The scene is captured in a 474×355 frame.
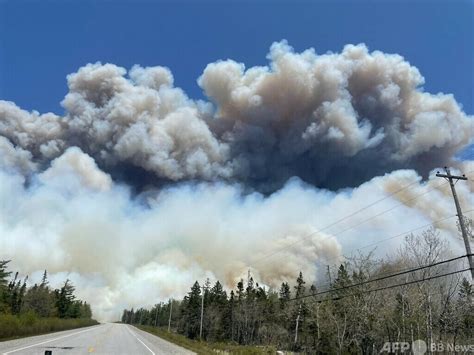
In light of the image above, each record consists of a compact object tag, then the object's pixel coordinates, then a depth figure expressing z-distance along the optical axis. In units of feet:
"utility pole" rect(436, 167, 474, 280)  61.27
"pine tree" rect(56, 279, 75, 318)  352.90
